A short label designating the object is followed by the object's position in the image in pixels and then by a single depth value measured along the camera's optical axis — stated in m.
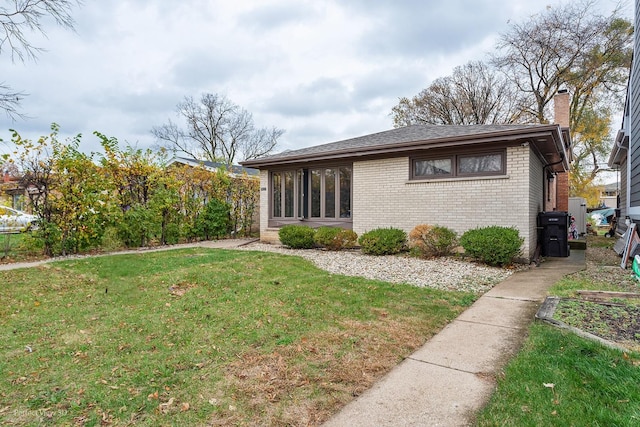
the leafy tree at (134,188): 9.47
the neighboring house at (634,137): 8.53
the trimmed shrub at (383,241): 8.84
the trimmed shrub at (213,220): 12.07
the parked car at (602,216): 24.13
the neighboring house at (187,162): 16.30
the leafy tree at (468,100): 26.19
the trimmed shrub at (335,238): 9.90
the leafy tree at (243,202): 13.40
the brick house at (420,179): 8.04
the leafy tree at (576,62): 19.64
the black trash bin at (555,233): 9.01
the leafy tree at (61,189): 7.89
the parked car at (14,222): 7.82
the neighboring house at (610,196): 48.19
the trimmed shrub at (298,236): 10.35
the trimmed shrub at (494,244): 7.16
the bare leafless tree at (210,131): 33.12
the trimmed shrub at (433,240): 8.16
